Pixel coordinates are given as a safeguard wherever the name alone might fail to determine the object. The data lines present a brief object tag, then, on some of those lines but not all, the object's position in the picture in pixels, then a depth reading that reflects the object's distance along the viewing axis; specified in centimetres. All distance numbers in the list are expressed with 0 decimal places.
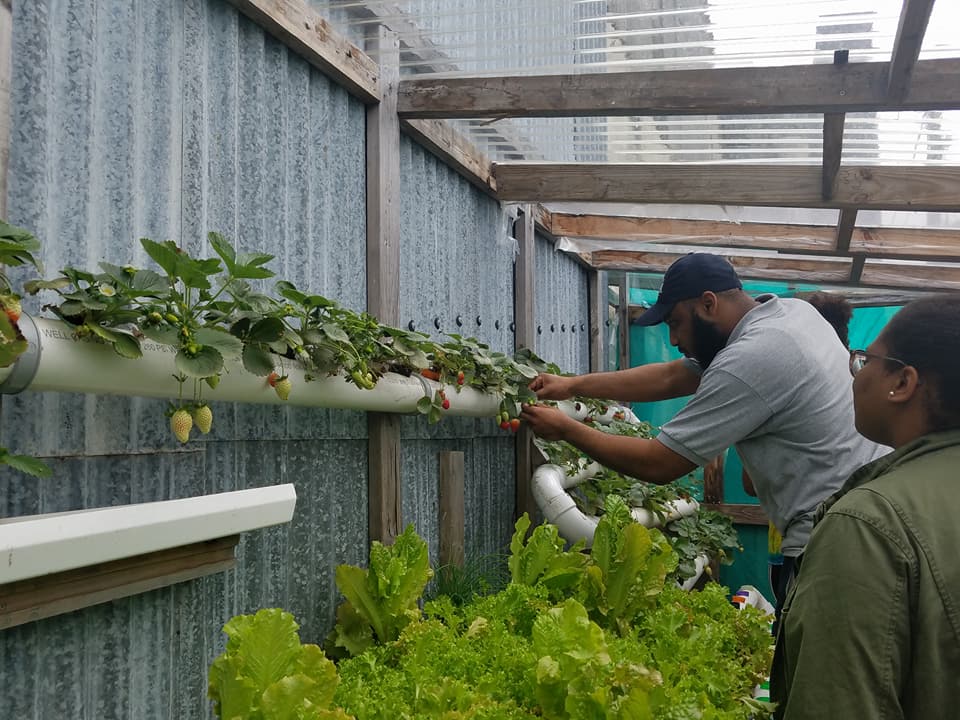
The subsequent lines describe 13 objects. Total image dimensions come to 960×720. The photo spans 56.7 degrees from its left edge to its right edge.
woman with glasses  153
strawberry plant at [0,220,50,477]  143
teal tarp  763
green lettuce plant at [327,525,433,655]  279
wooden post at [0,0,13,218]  172
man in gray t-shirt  320
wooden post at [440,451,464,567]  377
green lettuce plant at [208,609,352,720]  184
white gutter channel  148
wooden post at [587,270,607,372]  760
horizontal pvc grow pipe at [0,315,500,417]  160
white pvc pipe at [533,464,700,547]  430
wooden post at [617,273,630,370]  845
